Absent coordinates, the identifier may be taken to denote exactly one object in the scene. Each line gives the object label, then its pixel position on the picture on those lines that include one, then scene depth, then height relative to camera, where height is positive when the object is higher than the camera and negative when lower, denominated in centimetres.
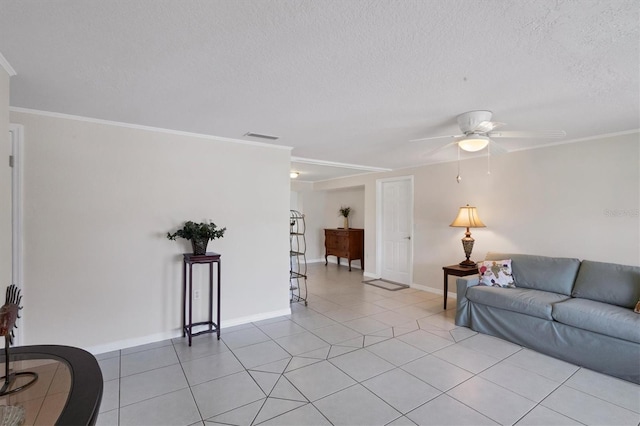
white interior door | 586 -33
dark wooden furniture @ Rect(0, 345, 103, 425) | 84 -54
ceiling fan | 251 +69
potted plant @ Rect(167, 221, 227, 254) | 324 -23
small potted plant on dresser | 786 -4
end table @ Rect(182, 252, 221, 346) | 325 -85
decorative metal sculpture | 104 -47
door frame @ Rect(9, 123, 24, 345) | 264 +9
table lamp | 435 -15
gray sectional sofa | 261 -95
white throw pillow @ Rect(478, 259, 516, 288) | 376 -75
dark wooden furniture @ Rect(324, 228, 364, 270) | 734 -74
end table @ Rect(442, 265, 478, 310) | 422 -81
